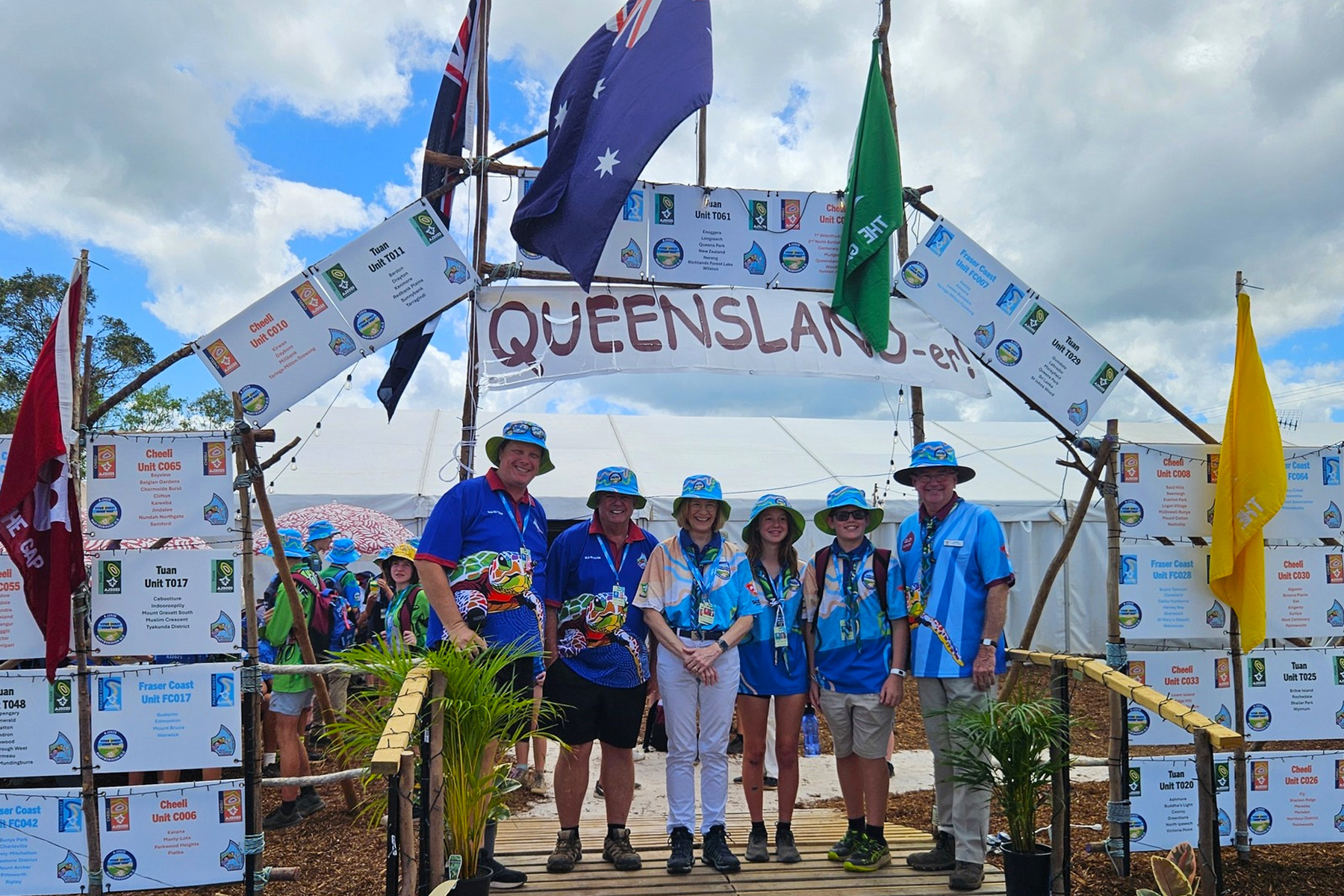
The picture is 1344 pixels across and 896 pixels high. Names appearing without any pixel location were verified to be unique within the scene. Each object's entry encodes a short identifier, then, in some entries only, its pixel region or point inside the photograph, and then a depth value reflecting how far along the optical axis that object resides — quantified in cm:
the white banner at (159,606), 388
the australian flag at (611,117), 495
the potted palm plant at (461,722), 310
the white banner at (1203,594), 447
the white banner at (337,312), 440
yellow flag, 433
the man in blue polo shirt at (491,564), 371
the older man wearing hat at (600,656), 400
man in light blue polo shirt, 391
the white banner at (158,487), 391
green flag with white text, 542
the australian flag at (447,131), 541
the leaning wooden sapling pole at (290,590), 422
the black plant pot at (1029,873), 351
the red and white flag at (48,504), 373
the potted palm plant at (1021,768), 351
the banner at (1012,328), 496
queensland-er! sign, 531
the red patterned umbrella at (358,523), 837
